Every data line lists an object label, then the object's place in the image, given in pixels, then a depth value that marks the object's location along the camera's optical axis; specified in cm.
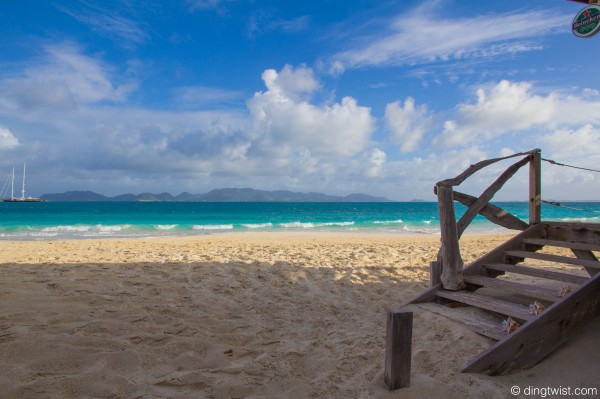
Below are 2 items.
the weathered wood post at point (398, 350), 304
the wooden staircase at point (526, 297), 349
